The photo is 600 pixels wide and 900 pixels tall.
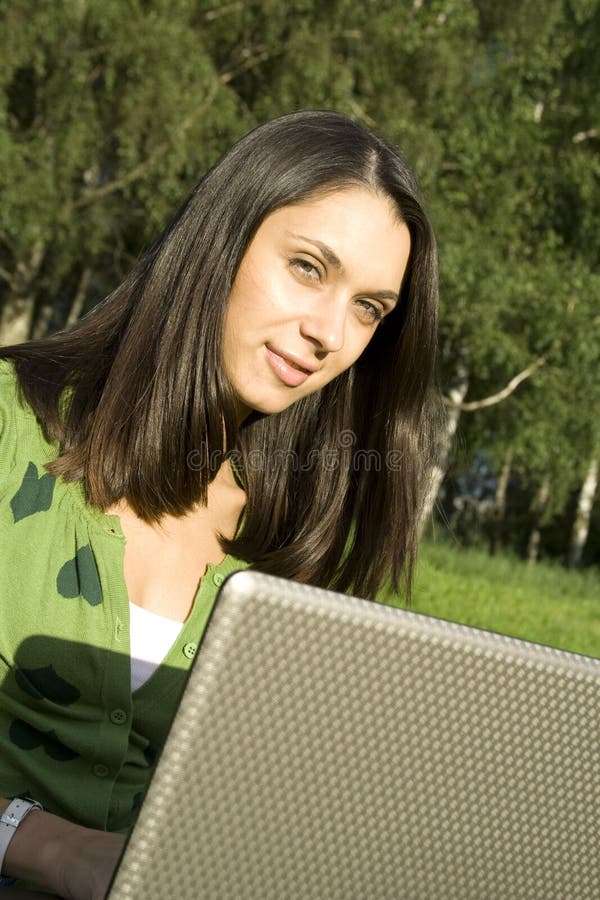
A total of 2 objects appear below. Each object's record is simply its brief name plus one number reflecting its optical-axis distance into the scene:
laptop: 0.65
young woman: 1.44
